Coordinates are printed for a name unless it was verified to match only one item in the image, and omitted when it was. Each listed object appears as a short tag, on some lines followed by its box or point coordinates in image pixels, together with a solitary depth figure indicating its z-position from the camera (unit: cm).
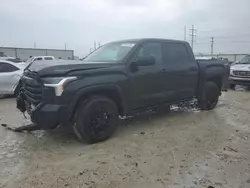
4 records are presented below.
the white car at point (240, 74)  1220
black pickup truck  441
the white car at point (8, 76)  996
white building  3991
